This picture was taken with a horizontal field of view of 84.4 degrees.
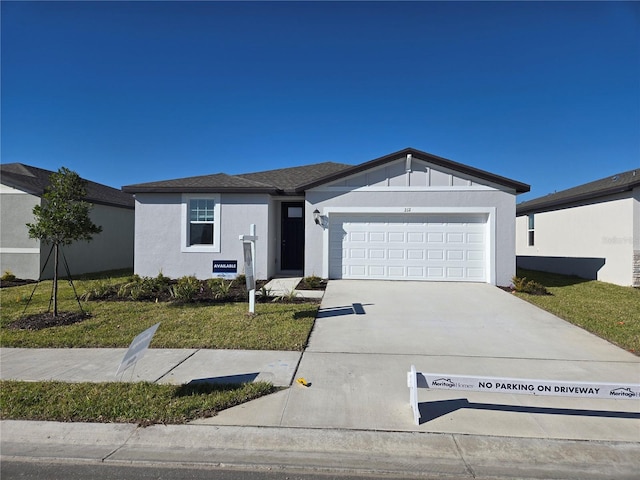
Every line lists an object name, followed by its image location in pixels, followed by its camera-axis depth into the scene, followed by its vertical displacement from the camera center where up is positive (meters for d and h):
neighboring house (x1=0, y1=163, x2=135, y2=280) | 13.56 +0.46
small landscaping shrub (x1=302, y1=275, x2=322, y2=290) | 11.28 -1.18
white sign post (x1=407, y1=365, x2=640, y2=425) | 3.62 -1.45
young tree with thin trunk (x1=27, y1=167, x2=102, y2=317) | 7.34 +0.61
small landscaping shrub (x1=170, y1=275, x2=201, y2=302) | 9.37 -1.28
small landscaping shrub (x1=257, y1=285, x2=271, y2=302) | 9.43 -1.37
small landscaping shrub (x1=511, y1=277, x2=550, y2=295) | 10.93 -1.25
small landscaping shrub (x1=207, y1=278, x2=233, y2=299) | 9.79 -1.26
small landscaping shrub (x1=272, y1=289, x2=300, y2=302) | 9.24 -1.39
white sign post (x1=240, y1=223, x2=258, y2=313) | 7.49 -0.46
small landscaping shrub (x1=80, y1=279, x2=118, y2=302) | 9.62 -1.38
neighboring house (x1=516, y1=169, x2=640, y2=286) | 12.83 +0.75
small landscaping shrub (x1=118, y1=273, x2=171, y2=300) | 9.70 -1.28
